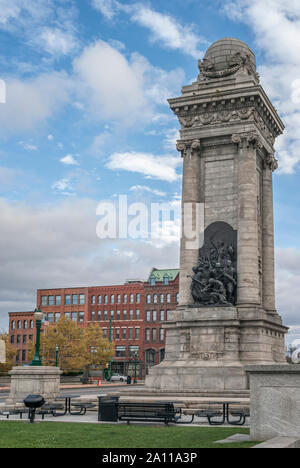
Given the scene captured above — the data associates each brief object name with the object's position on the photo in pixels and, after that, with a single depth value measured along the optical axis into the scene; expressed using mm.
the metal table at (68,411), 22847
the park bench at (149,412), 18647
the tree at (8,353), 80775
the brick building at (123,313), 107062
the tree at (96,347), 83625
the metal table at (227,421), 19047
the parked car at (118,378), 90206
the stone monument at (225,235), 29344
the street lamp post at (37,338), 29797
